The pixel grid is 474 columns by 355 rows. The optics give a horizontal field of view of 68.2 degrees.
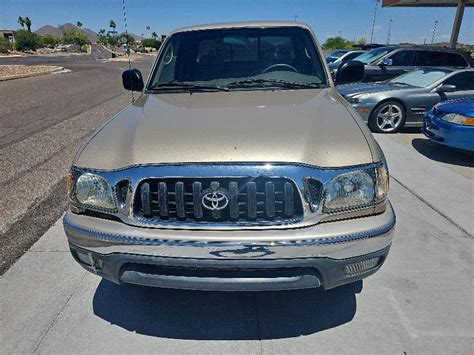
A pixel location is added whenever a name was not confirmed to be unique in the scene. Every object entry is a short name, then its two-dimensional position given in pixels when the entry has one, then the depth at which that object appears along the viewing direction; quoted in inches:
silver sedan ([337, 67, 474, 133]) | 278.2
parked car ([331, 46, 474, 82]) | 385.7
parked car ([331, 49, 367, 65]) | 588.9
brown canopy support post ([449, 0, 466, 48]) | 753.0
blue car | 205.9
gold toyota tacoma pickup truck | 73.2
